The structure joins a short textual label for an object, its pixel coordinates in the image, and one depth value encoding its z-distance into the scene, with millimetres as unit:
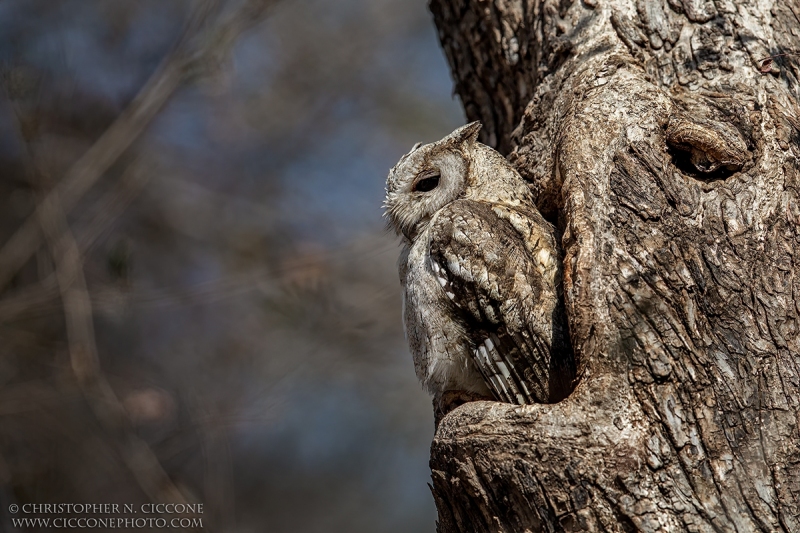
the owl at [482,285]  4934
